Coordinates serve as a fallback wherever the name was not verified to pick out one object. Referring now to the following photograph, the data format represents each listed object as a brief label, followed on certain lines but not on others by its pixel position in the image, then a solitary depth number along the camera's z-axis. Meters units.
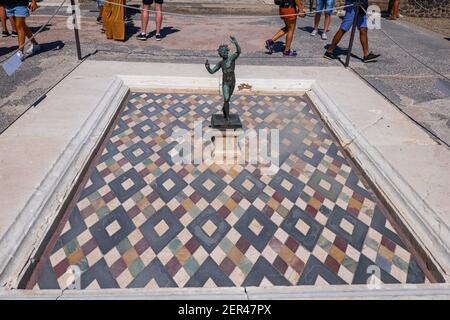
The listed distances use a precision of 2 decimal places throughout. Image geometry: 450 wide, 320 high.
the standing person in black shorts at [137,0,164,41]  5.87
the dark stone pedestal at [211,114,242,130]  3.06
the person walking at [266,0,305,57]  5.10
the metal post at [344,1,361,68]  4.87
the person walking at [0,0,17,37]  5.84
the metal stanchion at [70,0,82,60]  5.01
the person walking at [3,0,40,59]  4.68
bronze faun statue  2.82
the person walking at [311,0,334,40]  6.57
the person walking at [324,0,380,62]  5.00
